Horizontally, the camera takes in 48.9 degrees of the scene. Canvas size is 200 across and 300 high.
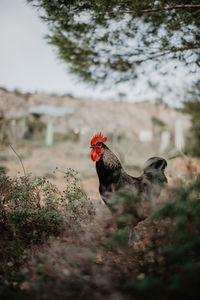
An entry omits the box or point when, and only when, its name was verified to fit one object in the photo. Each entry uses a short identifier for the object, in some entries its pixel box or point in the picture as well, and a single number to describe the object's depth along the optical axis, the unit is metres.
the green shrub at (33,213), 2.87
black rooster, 3.09
